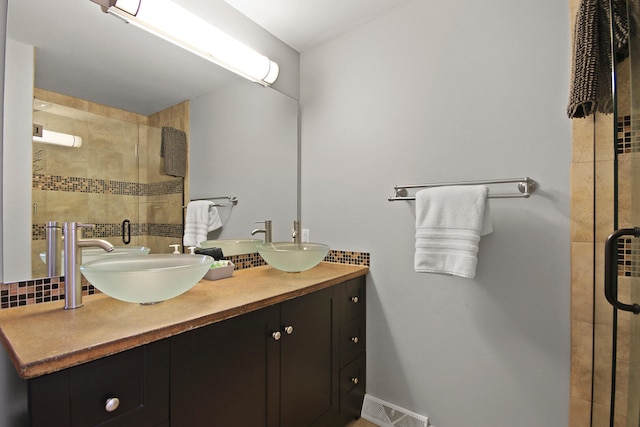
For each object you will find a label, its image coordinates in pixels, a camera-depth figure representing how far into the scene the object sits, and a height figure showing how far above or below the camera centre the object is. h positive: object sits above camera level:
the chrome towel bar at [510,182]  1.26 +0.13
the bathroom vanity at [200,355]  0.72 -0.43
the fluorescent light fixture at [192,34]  1.21 +0.79
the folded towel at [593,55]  0.96 +0.50
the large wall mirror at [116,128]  1.03 +0.35
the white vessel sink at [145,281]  0.89 -0.22
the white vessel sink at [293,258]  1.54 -0.24
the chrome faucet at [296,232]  1.94 -0.13
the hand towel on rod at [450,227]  1.27 -0.07
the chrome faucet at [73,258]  0.98 -0.16
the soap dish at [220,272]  1.44 -0.30
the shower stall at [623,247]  0.74 -0.09
